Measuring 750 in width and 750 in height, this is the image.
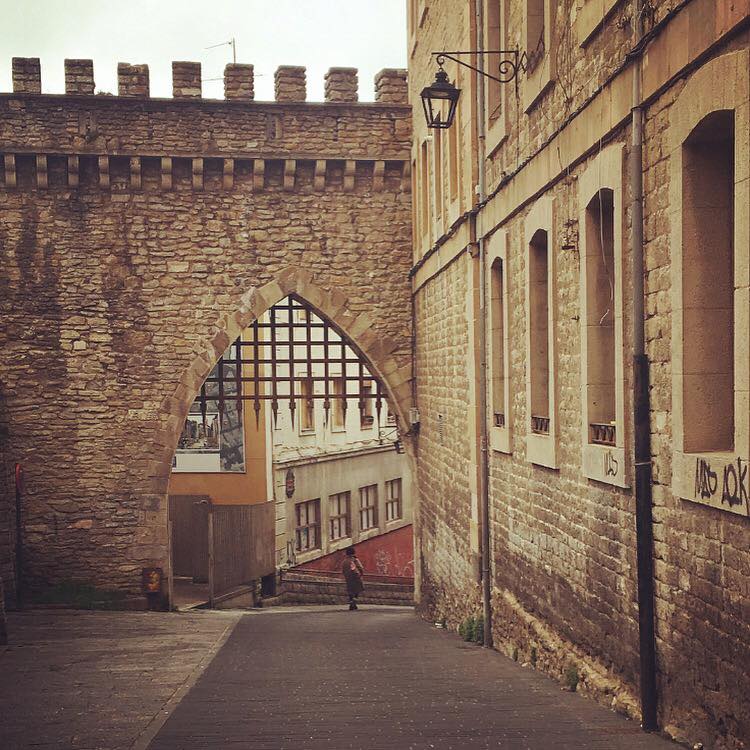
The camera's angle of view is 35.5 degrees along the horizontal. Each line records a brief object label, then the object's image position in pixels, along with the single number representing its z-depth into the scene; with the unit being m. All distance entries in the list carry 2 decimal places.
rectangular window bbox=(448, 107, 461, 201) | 12.63
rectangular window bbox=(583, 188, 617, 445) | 7.21
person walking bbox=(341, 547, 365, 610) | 18.67
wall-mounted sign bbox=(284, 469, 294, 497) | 25.26
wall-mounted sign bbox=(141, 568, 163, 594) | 16.09
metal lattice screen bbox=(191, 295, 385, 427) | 16.17
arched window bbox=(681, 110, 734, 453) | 5.50
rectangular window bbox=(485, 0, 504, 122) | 10.44
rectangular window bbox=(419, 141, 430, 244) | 14.99
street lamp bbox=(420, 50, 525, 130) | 9.30
